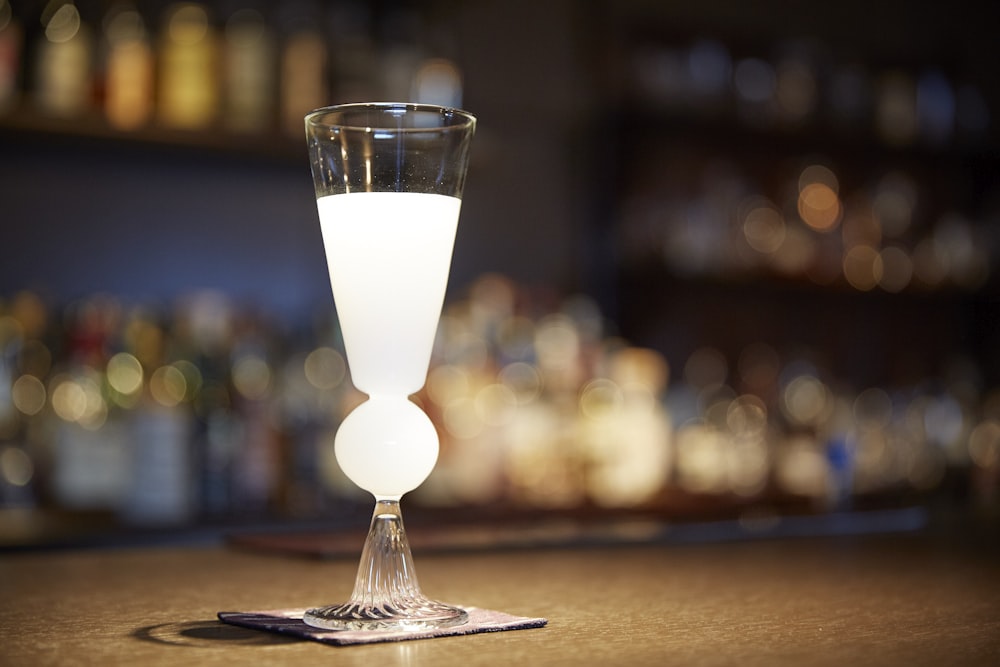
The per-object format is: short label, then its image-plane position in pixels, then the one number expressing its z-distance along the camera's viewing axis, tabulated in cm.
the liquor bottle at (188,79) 210
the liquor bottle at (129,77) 207
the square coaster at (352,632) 65
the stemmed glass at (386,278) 72
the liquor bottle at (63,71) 203
